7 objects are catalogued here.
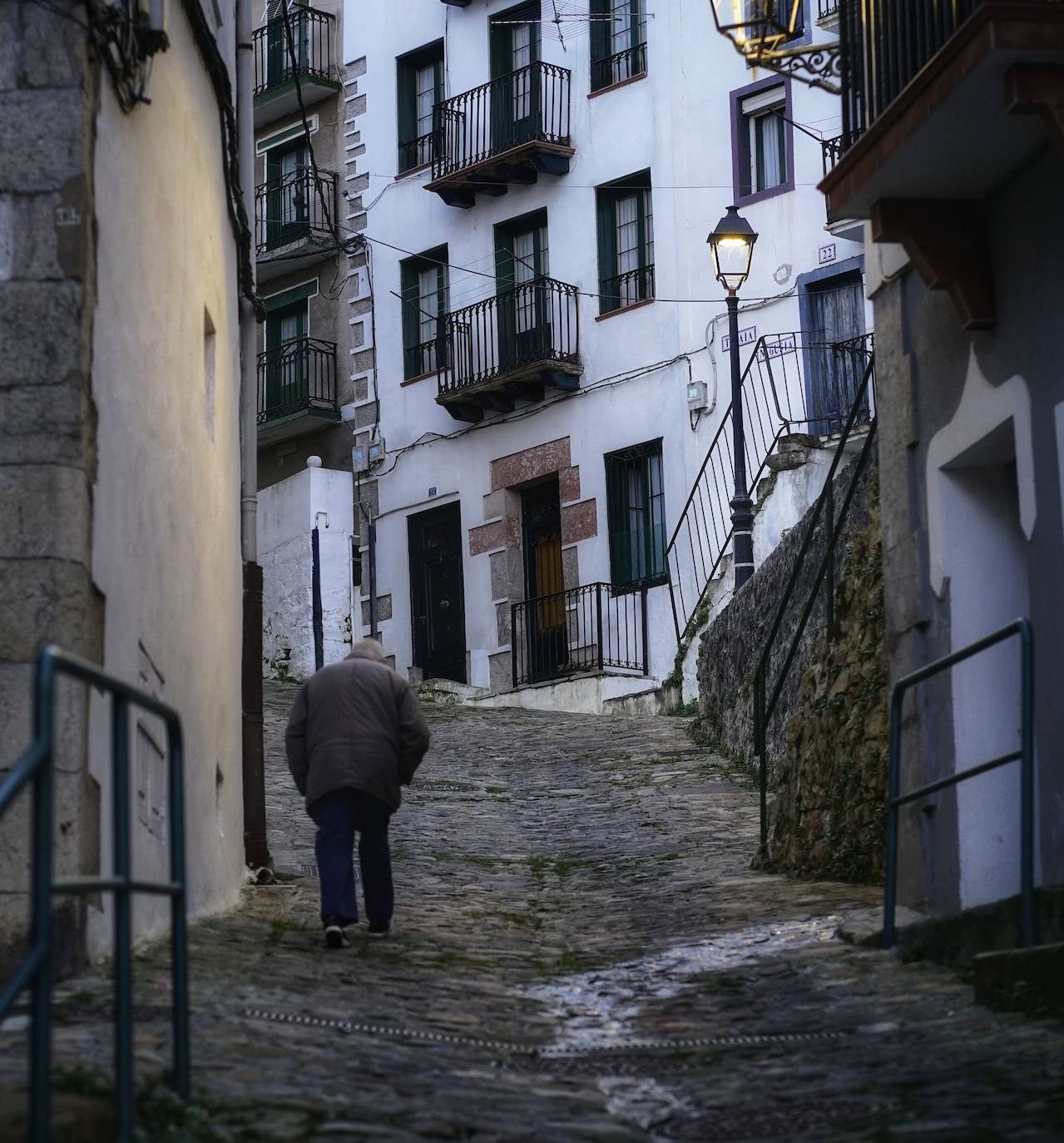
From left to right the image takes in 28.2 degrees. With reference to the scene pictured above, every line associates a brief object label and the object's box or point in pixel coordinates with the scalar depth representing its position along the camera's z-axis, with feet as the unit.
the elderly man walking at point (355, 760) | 31.86
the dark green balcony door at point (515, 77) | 91.20
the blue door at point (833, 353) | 76.64
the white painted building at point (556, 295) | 83.41
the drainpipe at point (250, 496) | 42.65
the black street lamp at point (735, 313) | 66.39
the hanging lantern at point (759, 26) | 33.88
